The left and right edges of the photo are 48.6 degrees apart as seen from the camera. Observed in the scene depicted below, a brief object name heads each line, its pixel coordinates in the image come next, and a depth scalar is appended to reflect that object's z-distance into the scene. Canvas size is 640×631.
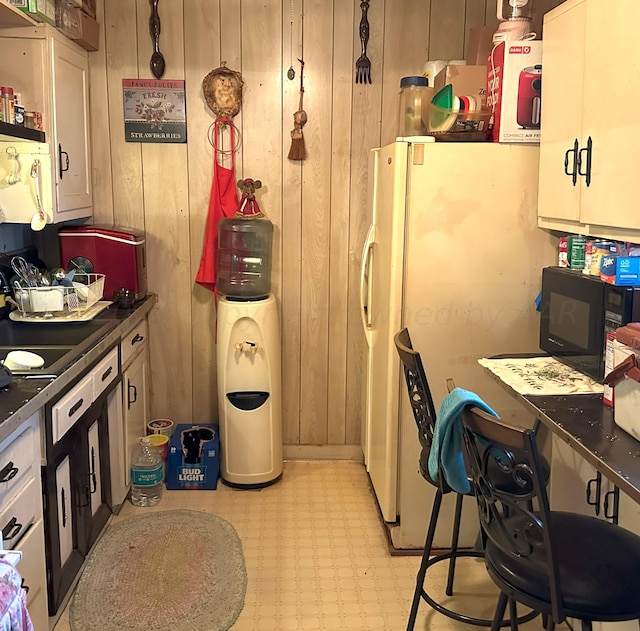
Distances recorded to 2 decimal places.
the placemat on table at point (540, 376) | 2.08
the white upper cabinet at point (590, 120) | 1.96
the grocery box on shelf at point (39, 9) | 2.62
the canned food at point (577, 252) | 2.37
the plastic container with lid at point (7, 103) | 2.46
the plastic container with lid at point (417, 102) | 2.93
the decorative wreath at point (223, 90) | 3.39
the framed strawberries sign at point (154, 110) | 3.42
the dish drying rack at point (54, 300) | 2.84
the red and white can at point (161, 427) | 3.57
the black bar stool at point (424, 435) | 2.01
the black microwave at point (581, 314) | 1.96
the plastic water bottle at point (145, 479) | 3.22
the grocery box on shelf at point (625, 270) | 1.93
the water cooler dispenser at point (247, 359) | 3.32
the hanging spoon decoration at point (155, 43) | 3.34
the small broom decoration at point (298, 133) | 3.45
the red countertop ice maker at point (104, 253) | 3.26
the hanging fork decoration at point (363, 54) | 3.39
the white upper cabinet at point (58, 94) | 2.76
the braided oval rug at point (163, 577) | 2.39
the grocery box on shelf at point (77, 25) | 2.93
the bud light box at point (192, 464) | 3.39
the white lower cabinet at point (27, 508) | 1.80
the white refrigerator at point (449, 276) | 2.62
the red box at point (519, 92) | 2.60
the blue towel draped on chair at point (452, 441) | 1.64
